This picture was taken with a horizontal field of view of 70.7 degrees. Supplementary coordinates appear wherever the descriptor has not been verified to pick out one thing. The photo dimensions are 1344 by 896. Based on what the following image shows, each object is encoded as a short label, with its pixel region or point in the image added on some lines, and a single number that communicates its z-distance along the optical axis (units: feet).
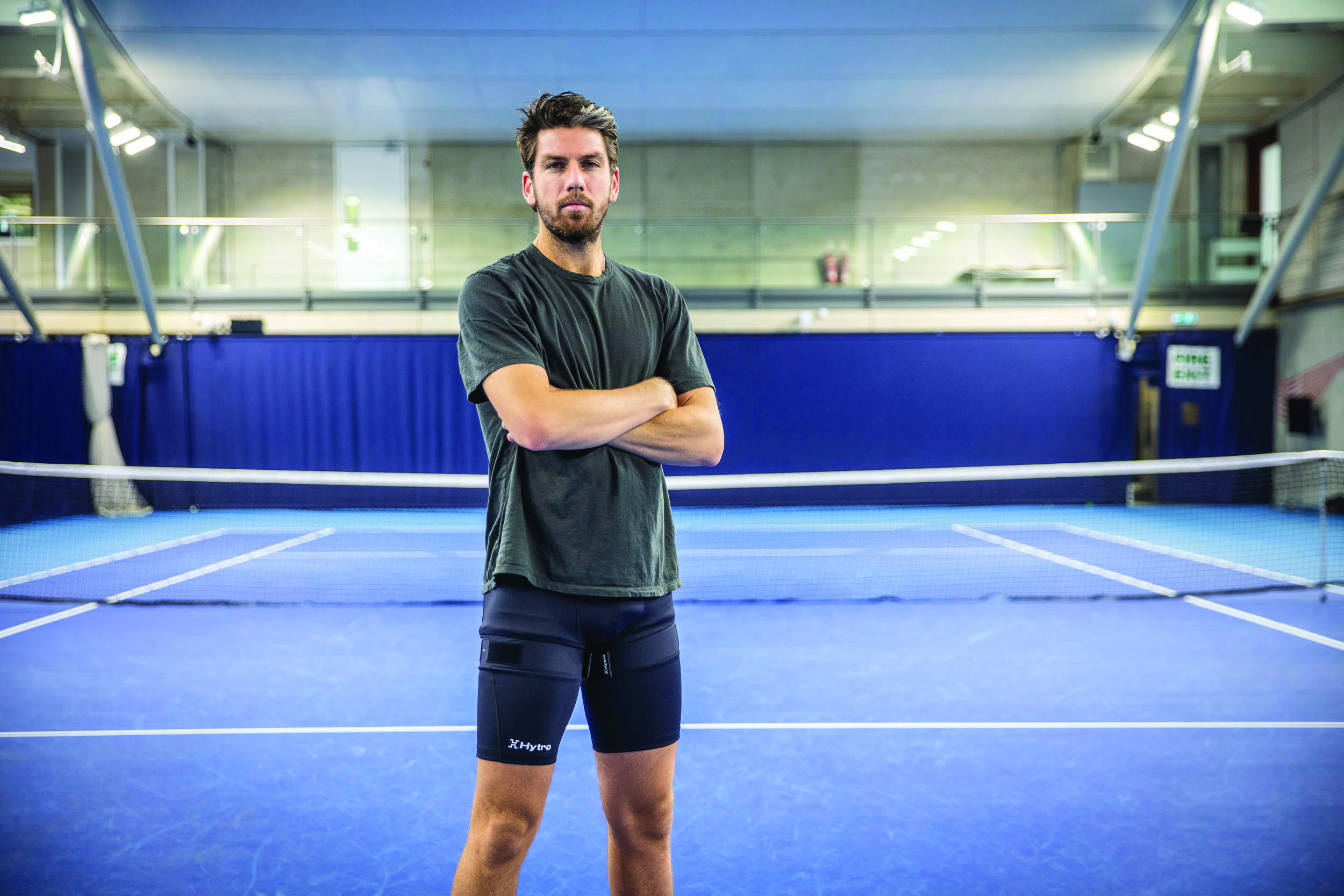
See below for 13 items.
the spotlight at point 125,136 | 43.95
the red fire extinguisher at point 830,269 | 47.80
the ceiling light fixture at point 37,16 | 37.91
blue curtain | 45.96
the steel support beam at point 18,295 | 40.75
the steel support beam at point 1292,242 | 38.99
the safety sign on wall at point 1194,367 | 46.50
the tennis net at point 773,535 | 24.00
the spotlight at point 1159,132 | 47.16
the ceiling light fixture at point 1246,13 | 36.52
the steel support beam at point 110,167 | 37.47
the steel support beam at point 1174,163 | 37.78
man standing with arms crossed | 5.30
